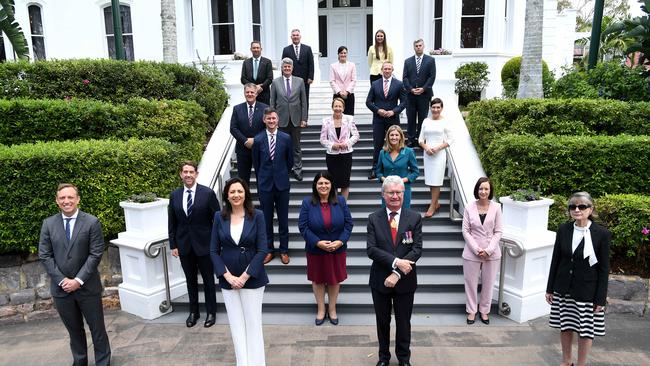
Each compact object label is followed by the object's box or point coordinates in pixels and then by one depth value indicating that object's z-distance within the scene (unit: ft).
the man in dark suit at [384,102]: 26.43
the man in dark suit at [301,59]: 30.96
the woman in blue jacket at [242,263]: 14.57
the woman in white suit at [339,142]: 23.18
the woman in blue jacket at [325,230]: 17.46
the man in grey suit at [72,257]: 14.84
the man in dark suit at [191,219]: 17.92
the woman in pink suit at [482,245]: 17.92
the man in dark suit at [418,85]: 28.66
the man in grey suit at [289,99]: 25.96
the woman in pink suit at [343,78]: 29.78
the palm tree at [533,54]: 31.17
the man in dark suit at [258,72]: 28.78
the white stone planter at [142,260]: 19.86
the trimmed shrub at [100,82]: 28.19
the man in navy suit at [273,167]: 21.02
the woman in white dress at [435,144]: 23.31
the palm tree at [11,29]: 36.40
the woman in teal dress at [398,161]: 21.07
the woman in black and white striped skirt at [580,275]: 14.19
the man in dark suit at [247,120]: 23.34
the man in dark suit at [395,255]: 14.58
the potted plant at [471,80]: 45.00
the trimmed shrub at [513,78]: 34.27
